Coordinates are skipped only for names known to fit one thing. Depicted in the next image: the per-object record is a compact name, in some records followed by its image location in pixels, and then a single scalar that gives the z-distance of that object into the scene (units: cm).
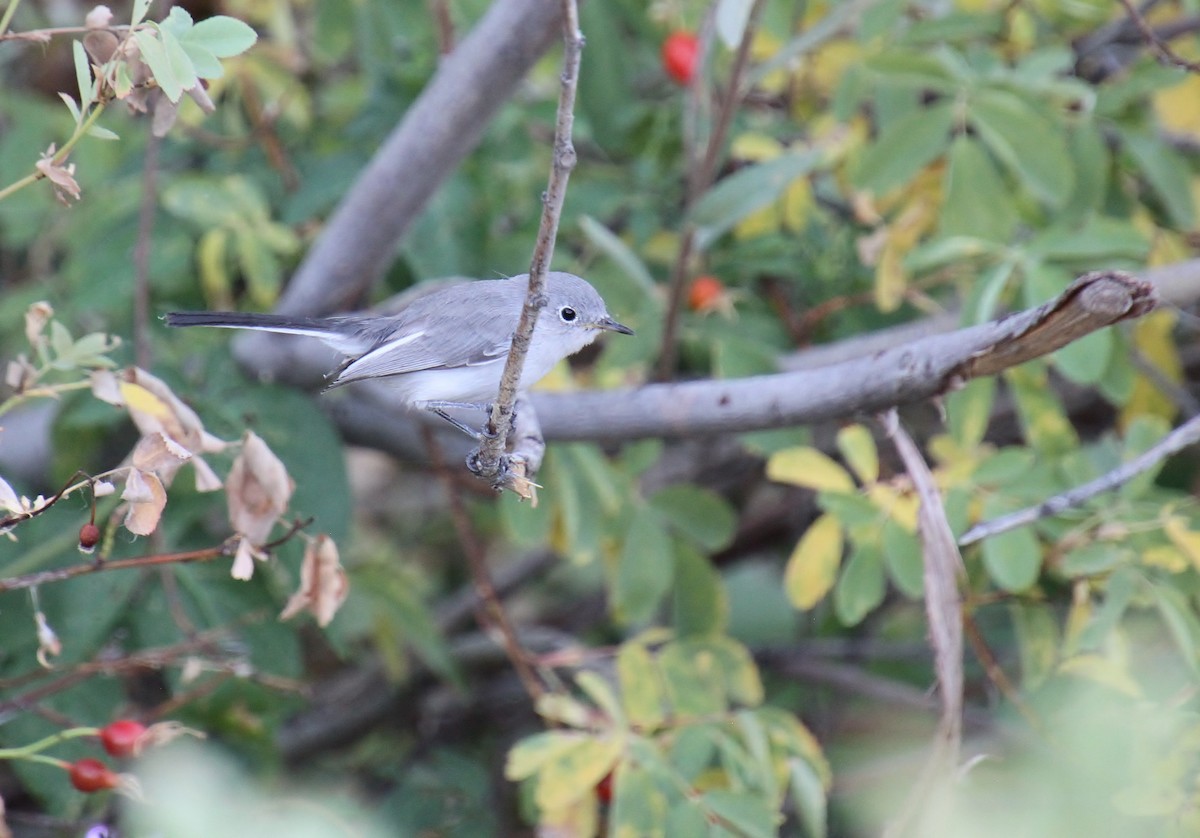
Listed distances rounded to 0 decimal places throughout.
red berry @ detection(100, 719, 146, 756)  425
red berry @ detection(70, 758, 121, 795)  420
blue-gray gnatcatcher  530
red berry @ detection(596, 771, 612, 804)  578
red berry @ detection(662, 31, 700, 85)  681
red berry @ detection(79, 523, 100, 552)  376
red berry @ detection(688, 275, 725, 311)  665
